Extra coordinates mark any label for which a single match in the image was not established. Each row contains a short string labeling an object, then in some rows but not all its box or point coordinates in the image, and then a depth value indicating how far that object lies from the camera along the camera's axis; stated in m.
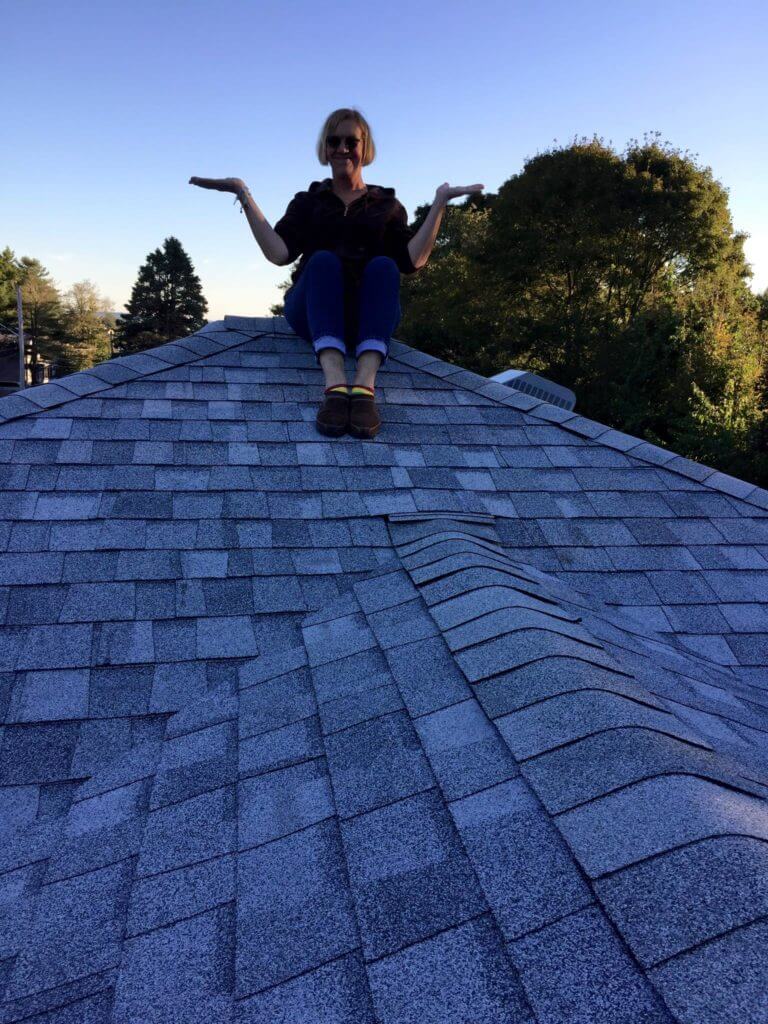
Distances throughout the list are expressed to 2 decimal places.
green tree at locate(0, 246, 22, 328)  43.41
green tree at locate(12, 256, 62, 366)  45.62
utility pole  34.22
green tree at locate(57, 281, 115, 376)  46.75
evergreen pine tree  41.66
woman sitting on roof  4.30
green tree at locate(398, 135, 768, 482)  16.67
